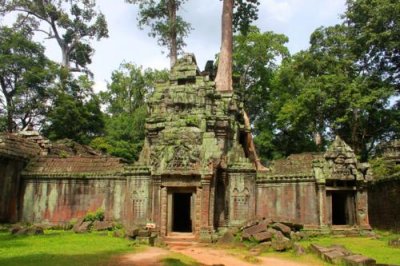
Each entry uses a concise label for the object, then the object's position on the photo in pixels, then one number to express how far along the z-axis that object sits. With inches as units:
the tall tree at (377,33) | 1021.0
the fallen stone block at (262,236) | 534.9
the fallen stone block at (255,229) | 558.3
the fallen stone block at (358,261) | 352.5
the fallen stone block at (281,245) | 497.4
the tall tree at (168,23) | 1187.9
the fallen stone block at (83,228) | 648.4
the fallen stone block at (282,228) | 563.9
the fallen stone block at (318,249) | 438.5
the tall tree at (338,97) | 1045.8
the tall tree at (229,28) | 968.9
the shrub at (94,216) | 695.1
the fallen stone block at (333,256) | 395.9
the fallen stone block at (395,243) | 503.8
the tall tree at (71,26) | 1550.2
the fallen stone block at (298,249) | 471.0
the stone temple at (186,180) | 612.7
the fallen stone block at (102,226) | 654.8
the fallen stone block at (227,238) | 557.3
